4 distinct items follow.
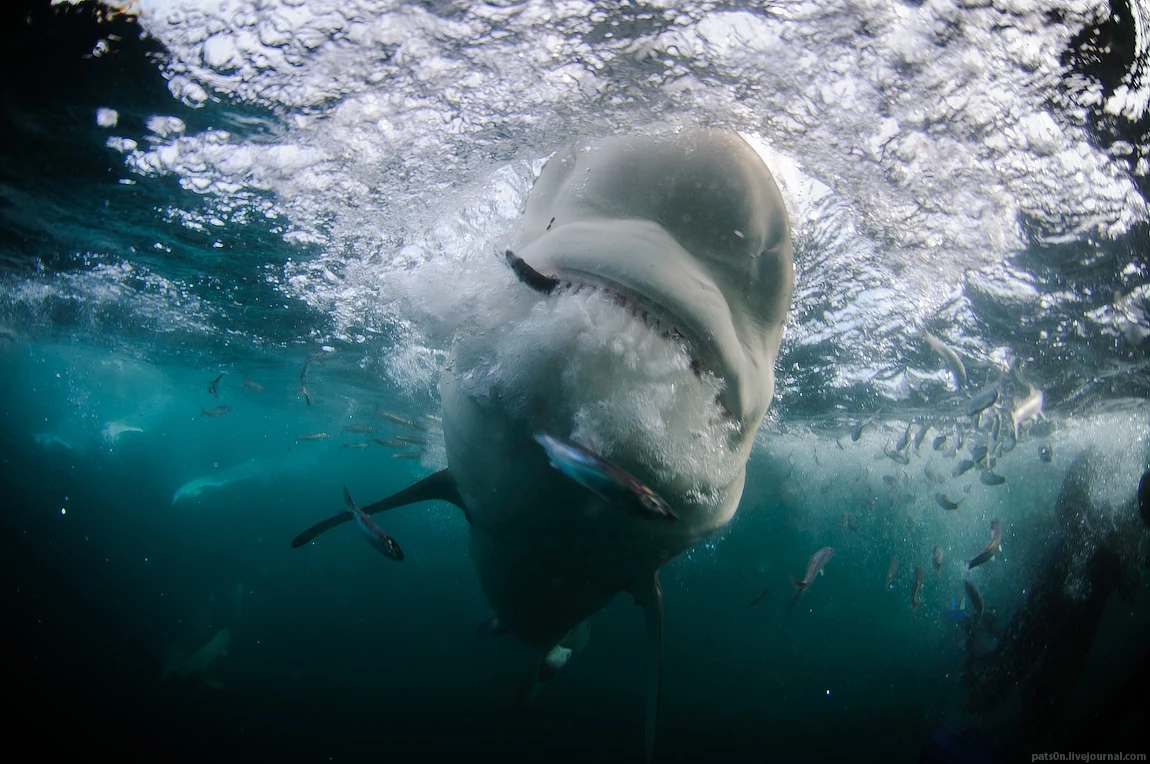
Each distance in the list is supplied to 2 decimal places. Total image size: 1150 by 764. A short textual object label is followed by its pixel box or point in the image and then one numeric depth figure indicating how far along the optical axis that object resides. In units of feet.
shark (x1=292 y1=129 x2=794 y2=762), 6.23
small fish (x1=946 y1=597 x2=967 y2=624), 31.40
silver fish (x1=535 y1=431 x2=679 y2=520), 5.64
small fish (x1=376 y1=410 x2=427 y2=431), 41.94
